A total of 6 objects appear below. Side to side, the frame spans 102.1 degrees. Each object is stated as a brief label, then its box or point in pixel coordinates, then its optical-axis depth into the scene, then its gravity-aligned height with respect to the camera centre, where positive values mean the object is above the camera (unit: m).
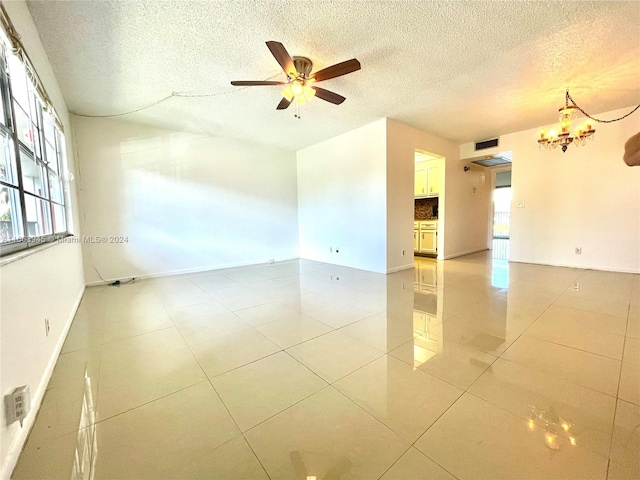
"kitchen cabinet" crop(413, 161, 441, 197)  6.18 +1.00
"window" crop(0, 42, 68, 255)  1.59 +0.49
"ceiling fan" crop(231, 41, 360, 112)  2.23 +1.40
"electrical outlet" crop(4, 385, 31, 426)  1.12 -0.78
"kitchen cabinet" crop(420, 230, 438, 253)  6.23 -0.54
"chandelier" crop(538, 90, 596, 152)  3.63 +1.26
